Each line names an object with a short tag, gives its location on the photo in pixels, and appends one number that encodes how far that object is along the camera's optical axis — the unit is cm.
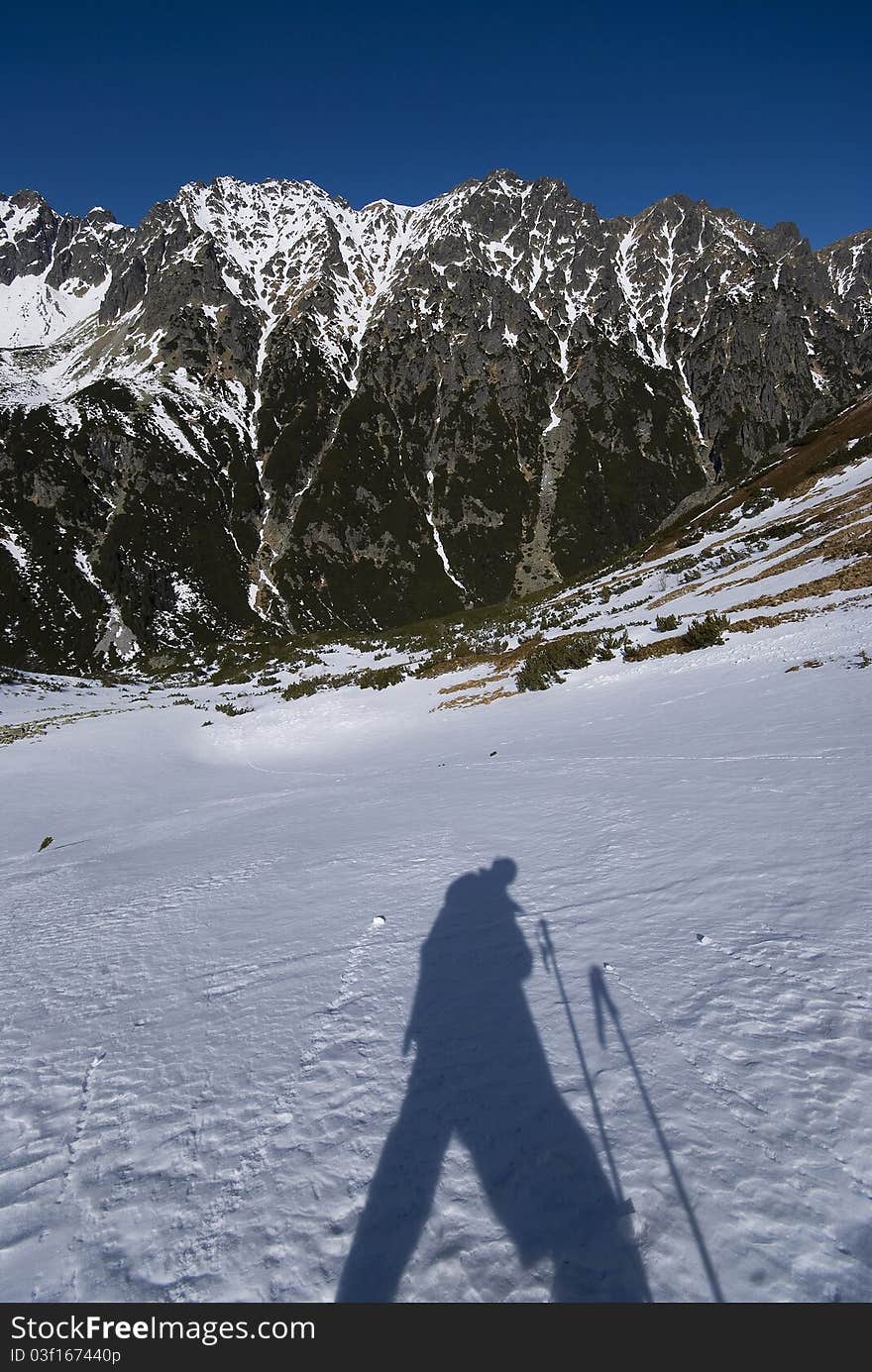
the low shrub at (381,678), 2575
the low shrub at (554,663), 1705
